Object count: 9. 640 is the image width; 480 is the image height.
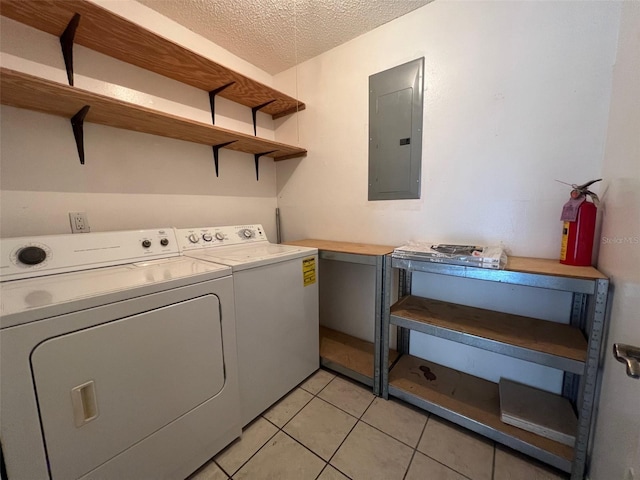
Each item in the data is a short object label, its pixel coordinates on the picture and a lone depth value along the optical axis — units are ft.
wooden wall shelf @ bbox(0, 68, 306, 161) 3.17
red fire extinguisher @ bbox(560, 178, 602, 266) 3.66
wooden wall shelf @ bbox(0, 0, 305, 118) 3.45
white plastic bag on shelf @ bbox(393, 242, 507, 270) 3.72
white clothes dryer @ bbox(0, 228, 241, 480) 2.30
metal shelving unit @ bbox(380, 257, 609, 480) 3.23
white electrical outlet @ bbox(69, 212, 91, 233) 4.37
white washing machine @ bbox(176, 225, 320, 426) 4.18
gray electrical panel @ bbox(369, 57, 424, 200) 5.31
